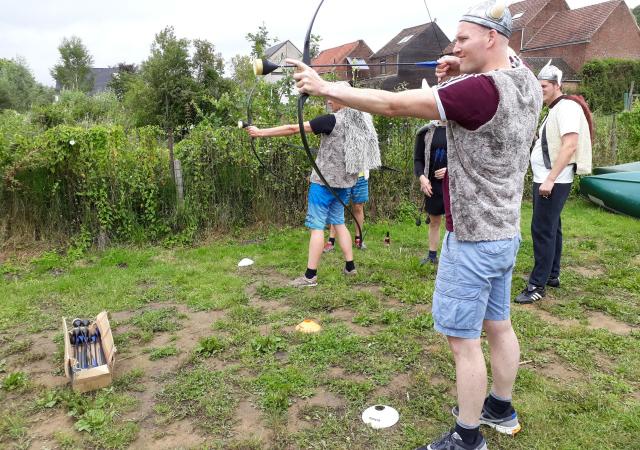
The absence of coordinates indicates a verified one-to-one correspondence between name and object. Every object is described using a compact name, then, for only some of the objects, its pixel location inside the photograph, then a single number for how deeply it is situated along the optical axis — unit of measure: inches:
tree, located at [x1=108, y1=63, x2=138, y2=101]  1572.8
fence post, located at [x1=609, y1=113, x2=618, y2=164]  357.4
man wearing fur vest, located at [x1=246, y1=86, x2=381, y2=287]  170.2
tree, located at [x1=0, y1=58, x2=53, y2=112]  1275.8
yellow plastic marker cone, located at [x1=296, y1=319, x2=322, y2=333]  140.1
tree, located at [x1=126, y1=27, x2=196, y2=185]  1035.2
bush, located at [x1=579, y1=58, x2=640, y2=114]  1023.0
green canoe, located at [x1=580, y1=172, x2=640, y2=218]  274.5
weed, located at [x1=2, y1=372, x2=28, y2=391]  114.0
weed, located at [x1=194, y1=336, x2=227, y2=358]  128.9
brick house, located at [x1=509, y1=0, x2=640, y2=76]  1258.6
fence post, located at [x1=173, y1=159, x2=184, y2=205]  235.5
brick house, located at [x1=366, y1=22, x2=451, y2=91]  1481.3
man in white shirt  147.7
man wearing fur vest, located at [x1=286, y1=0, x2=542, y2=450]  70.1
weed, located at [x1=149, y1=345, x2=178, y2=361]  128.3
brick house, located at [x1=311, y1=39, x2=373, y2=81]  1820.9
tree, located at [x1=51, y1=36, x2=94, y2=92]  2028.8
